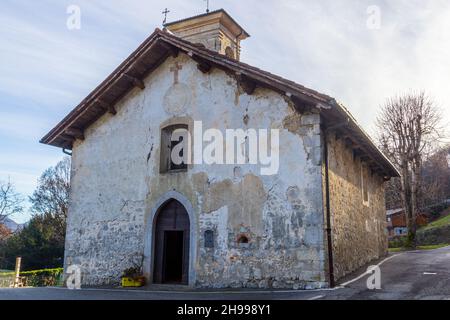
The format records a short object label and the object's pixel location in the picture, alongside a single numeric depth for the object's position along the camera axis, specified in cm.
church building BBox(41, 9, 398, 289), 910
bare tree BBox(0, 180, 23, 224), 3394
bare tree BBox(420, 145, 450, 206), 3503
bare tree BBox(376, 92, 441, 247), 2475
